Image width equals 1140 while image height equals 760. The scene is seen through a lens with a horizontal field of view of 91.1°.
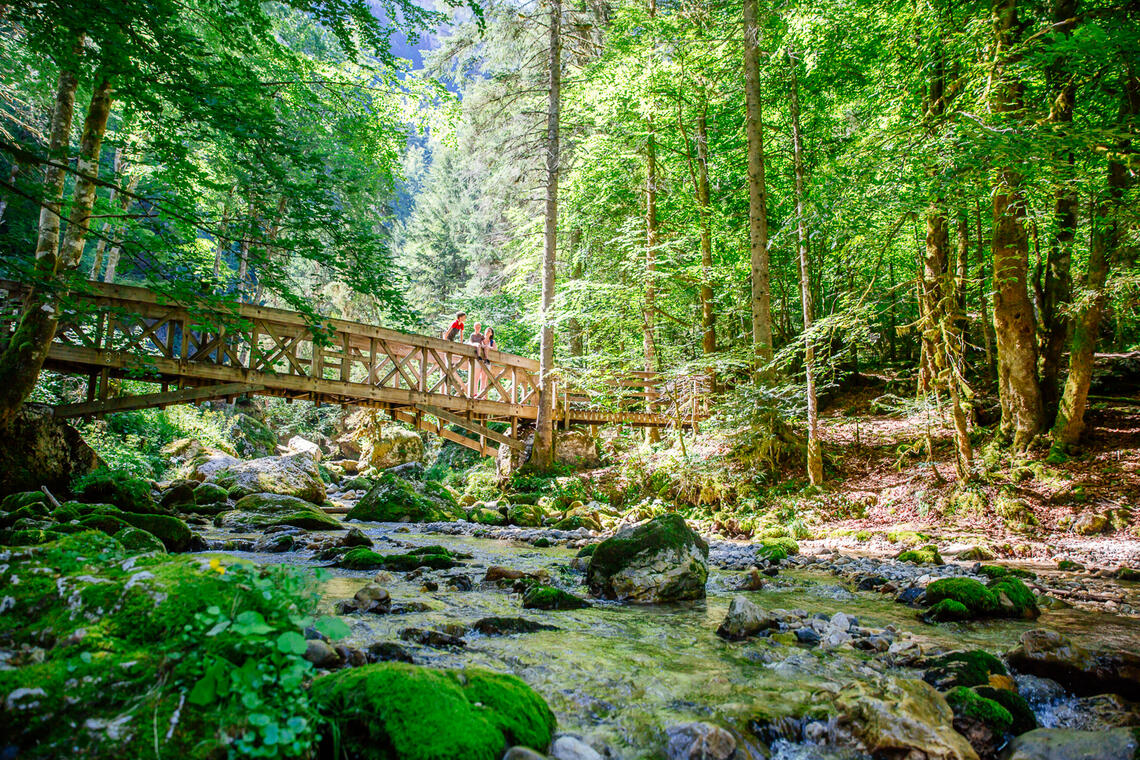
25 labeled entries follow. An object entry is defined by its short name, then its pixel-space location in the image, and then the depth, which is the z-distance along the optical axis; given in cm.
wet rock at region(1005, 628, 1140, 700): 283
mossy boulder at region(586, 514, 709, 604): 499
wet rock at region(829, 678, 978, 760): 224
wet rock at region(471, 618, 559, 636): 374
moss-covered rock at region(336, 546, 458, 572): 582
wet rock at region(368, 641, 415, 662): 294
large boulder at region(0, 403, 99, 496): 754
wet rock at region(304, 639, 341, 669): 254
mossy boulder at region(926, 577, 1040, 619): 423
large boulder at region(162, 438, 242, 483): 1195
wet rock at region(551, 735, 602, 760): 212
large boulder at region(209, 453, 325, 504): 1130
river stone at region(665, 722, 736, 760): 226
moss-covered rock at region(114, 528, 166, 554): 428
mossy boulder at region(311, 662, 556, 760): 181
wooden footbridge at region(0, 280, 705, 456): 1039
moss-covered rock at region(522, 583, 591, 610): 455
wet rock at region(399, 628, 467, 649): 337
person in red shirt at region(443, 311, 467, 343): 1456
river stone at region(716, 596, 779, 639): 380
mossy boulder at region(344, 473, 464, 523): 1062
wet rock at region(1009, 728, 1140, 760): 205
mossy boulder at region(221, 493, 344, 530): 855
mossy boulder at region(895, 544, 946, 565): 624
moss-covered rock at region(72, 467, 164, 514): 749
